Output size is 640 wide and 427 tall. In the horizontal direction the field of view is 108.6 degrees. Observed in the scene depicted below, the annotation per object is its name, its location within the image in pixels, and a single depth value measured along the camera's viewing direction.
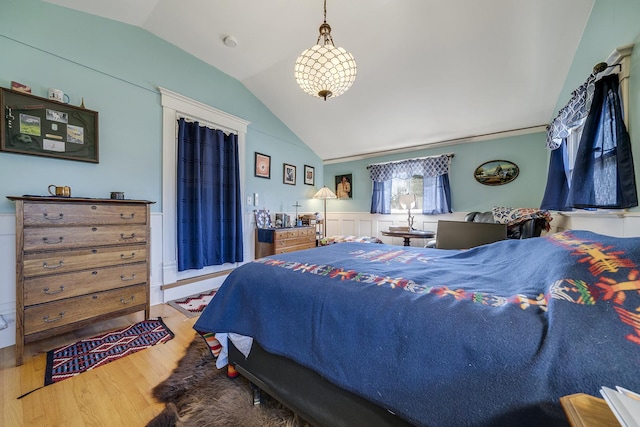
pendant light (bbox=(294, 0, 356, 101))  1.57
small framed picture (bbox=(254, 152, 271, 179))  3.77
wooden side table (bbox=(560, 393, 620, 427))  0.34
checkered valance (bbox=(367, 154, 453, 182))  3.95
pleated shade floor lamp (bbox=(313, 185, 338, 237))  4.54
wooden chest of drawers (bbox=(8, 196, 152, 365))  1.55
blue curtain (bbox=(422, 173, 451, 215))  3.90
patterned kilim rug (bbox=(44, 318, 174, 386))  1.49
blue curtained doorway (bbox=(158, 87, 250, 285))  2.69
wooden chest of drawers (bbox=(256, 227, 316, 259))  3.53
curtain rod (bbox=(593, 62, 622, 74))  1.32
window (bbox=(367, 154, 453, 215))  3.94
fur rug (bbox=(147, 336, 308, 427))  1.13
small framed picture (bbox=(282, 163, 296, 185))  4.30
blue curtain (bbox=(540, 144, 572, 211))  2.38
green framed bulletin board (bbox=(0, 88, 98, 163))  1.78
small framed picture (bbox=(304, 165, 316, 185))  4.82
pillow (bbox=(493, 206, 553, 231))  2.55
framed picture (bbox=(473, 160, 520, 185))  3.45
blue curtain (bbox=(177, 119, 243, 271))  2.82
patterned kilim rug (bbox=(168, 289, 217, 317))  2.40
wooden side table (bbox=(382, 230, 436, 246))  3.45
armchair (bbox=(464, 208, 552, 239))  2.56
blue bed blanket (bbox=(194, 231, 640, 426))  0.55
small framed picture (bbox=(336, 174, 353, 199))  5.04
